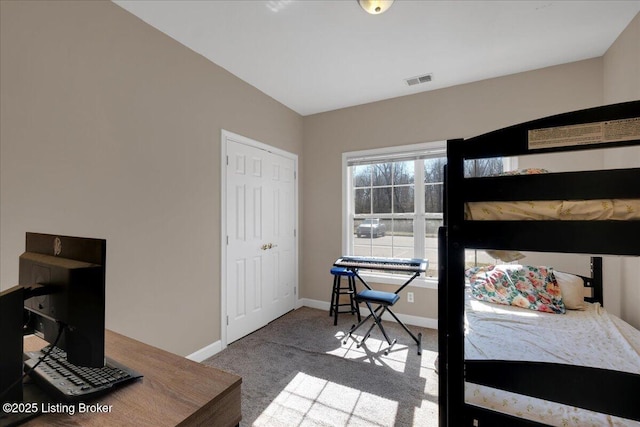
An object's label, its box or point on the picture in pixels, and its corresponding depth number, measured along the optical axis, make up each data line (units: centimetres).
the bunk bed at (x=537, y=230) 82
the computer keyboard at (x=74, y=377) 85
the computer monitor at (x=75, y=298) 82
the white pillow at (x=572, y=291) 237
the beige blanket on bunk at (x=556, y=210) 84
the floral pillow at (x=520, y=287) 236
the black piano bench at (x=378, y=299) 272
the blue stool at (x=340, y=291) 353
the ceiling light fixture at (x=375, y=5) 192
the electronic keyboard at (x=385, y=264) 283
